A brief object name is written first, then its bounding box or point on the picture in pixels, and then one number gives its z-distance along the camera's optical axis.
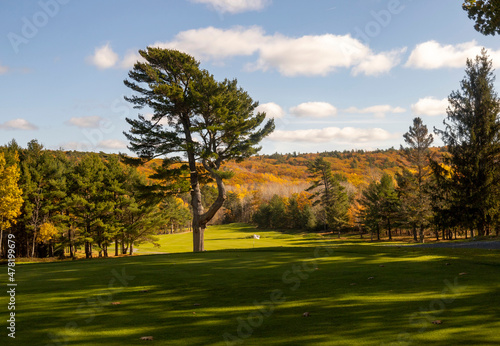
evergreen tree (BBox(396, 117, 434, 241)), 42.66
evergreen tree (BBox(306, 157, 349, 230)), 75.29
